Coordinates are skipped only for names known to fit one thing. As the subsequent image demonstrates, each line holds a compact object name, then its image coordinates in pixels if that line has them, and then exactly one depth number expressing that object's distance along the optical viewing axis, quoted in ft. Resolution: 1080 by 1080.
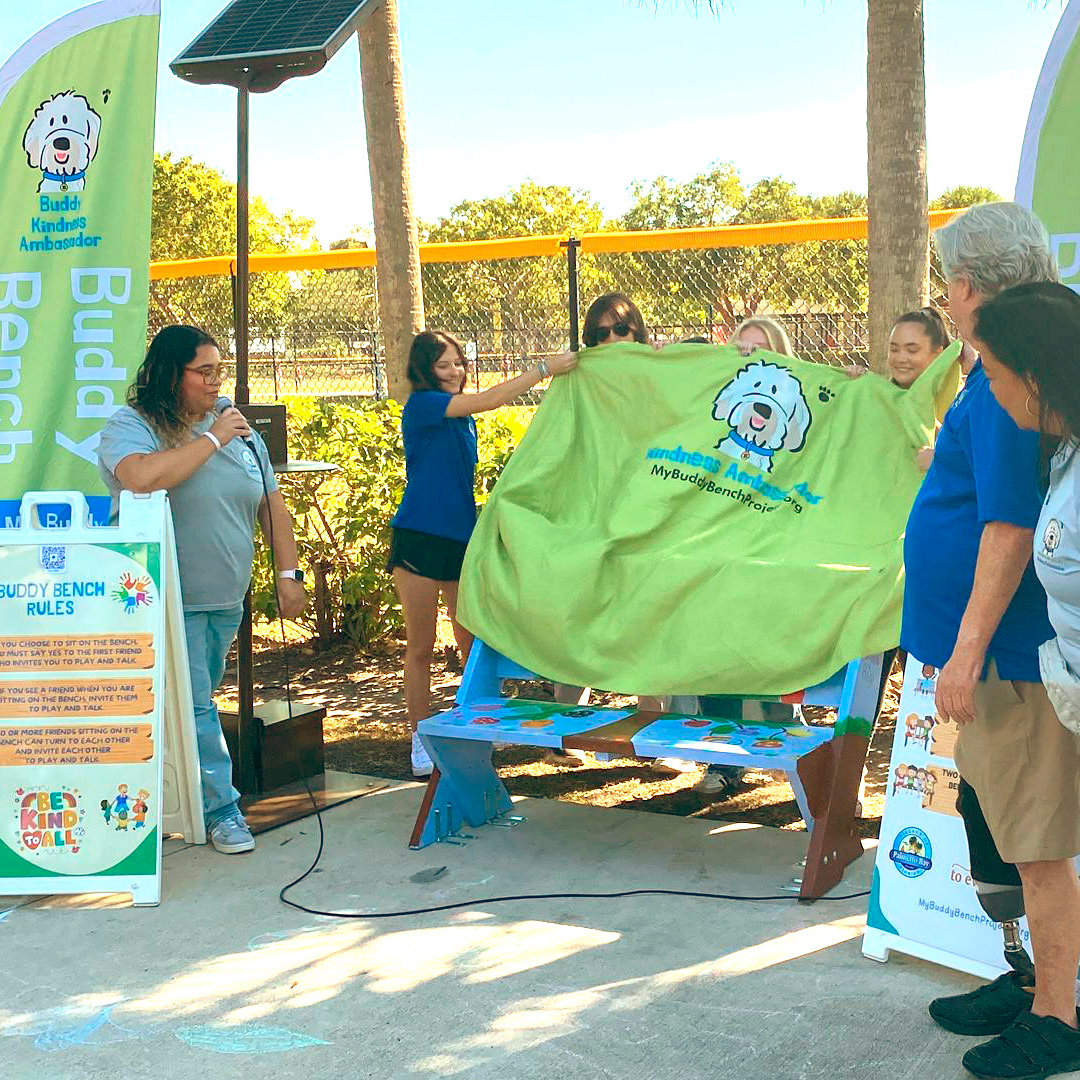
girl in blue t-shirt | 17.57
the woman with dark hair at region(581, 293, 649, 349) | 17.81
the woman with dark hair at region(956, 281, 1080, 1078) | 8.87
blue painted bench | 13.73
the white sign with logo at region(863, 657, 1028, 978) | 11.76
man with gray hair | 9.41
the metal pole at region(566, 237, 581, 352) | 20.72
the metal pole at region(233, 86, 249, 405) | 16.51
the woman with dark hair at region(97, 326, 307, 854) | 14.87
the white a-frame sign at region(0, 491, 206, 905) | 14.11
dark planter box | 17.19
